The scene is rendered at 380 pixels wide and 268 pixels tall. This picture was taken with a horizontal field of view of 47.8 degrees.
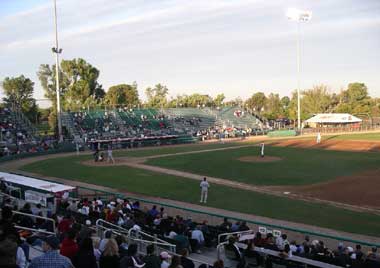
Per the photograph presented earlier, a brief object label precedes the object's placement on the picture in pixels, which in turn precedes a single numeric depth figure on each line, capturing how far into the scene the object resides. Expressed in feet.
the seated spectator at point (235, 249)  32.35
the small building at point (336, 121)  256.52
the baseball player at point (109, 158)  115.85
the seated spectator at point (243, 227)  41.72
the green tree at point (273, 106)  333.42
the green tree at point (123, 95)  291.79
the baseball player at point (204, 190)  67.15
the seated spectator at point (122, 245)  27.26
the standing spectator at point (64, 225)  34.27
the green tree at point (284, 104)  336.33
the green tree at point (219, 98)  357.90
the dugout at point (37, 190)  52.58
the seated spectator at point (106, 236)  27.50
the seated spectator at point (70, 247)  22.86
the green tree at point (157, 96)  317.11
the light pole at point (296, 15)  201.35
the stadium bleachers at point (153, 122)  183.83
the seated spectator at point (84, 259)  21.17
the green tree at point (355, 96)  333.29
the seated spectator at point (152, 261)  23.81
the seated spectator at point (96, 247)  27.09
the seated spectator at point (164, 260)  24.25
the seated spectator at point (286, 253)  31.11
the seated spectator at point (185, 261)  25.60
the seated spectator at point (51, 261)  17.43
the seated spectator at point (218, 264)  20.16
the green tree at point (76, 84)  251.60
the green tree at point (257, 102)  412.83
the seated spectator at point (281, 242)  35.01
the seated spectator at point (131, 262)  23.47
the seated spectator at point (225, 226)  42.29
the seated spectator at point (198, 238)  37.40
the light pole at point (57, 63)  143.43
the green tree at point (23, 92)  244.22
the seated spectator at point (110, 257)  21.15
